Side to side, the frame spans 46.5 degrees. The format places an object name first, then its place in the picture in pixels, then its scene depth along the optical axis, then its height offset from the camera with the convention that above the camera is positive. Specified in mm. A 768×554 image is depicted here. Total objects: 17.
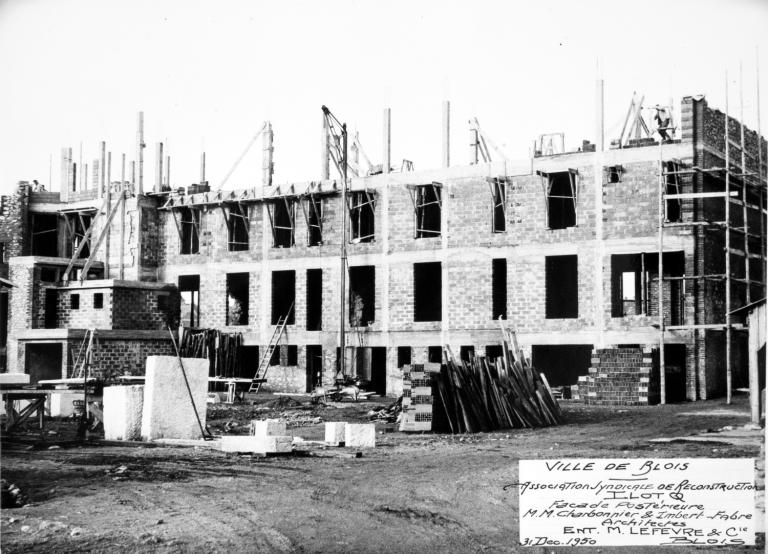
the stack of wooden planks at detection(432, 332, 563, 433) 17266 -1422
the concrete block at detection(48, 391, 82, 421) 17344 -1558
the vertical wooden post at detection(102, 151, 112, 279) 23425 +2469
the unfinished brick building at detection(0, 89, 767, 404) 20750 +1722
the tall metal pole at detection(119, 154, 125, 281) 25880 +2390
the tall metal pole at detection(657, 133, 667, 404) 19297 +628
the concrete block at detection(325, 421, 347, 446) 14875 -1789
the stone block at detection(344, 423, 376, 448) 14812 -1837
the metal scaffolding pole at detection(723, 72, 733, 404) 18734 +1575
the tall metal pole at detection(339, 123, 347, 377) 26875 +833
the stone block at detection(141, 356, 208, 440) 13523 -1115
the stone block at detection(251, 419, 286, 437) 14055 -1634
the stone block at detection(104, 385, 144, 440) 13906 -1346
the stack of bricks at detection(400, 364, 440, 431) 17047 -1448
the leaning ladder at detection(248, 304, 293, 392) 28125 -699
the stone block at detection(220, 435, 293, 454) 13203 -1768
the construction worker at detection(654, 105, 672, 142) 23264 +5391
